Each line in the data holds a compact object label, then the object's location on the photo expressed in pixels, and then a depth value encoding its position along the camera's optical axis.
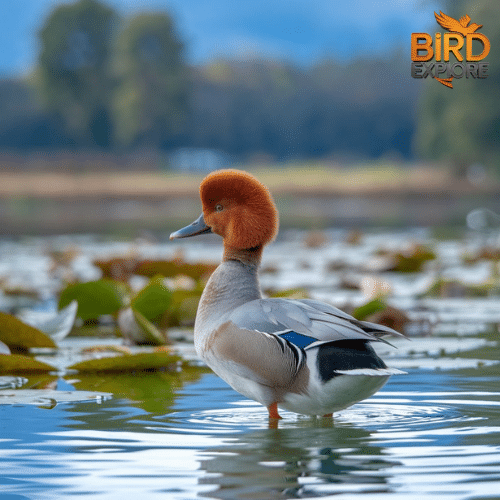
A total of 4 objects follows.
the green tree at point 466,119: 62.03
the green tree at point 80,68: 87.37
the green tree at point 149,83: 82.87
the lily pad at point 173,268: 11.58
